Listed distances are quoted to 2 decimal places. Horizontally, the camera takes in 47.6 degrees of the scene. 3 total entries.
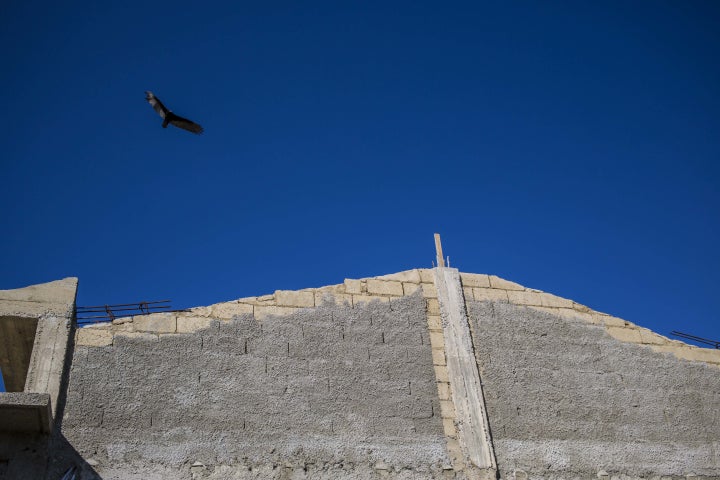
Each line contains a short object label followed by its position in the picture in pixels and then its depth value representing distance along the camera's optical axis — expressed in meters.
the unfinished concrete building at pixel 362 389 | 8.50
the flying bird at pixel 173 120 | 11.35
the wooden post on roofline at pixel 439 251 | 10.95
